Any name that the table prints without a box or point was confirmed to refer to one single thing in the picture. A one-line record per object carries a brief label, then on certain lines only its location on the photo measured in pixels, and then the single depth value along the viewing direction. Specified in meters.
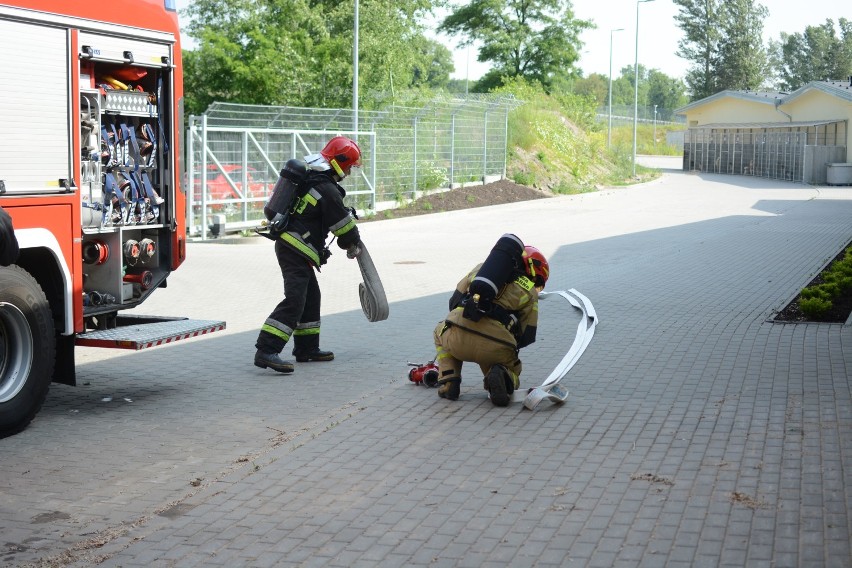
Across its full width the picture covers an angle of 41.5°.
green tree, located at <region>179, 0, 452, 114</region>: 35.41
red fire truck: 6.96
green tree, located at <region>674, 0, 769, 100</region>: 103.44
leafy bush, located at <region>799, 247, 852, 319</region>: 11.40
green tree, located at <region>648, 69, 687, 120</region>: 142.25
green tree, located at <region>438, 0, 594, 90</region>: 67.00
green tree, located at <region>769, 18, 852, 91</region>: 110.62
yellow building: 47.97
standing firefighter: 8.93
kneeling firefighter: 7.45
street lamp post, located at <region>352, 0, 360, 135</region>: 26.84
